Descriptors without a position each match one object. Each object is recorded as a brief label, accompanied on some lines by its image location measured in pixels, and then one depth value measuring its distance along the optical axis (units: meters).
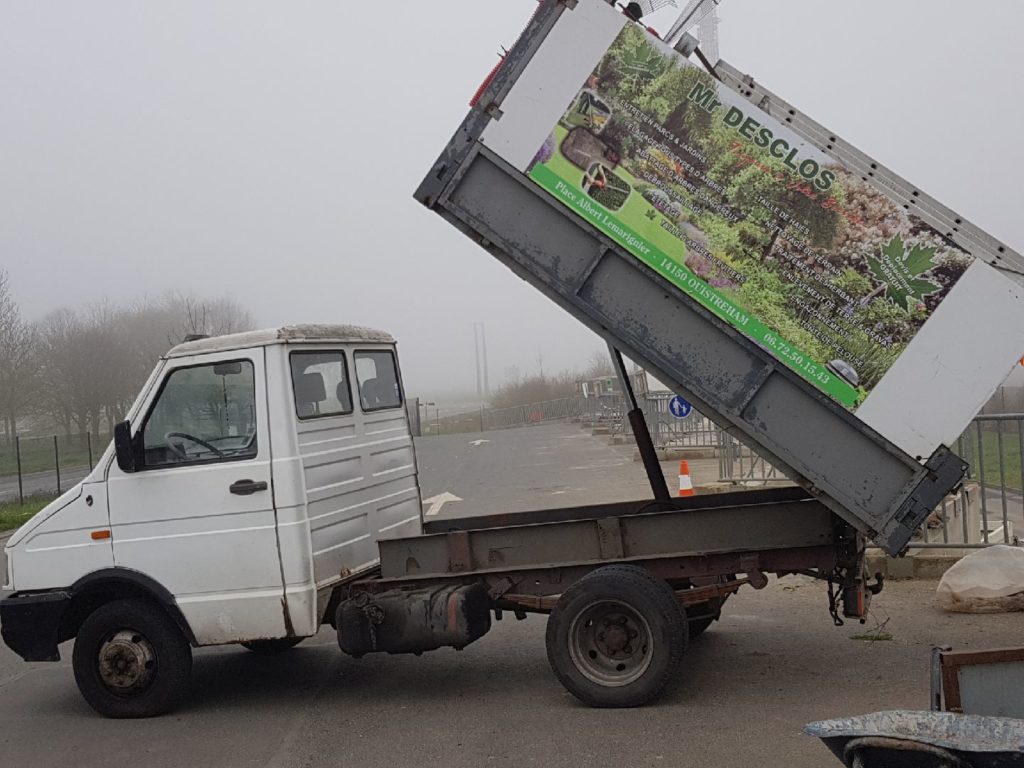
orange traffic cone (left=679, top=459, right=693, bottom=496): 14.15
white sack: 8.16
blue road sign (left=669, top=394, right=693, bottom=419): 20.34
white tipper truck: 5.77
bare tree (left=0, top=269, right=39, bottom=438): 46.25
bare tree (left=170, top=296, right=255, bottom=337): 45.06
